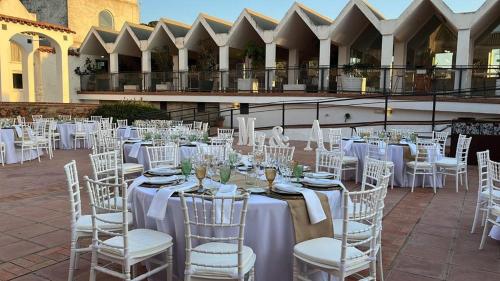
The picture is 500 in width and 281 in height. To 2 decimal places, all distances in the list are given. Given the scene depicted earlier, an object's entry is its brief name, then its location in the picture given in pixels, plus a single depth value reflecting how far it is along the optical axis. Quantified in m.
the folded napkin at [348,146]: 8.64
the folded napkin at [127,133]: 11.72
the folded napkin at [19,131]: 10.42
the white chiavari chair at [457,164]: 7.70
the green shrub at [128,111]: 16.89
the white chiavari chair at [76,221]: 3.67
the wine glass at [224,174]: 3.88
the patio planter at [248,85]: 18.94
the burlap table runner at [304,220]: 3.42
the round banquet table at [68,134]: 13.15
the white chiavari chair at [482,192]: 4.95
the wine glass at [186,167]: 4.17
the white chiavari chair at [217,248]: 2.93
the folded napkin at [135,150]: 7.91
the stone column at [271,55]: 19.31
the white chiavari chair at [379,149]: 7.86
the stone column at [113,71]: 23.36
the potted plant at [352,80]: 16.48
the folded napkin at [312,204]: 3.44
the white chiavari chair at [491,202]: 4.54
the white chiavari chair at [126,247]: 3.16
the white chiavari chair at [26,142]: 10.34
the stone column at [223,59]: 20.14
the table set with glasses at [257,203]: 3.40
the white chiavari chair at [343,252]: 3.04
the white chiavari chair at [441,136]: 9.41
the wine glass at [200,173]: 3.70
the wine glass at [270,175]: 3.77
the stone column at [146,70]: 22.28
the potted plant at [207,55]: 22.41
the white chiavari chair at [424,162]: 7.66
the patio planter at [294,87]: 17.95
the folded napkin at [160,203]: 3.42
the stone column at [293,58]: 21.52
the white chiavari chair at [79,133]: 13.00
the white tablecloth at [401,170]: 8.05
